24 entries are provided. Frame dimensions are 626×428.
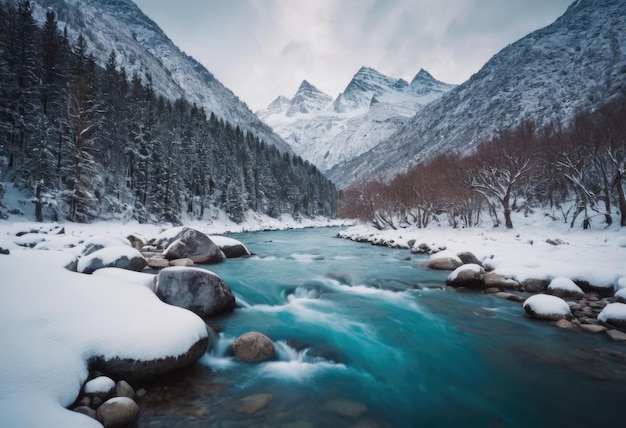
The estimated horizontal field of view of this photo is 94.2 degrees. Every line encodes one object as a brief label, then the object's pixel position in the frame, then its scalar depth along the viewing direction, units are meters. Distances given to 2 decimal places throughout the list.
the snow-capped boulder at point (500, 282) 11.05
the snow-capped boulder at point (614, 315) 7.21
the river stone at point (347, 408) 4.45
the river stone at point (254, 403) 4.39
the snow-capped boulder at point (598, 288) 9.77
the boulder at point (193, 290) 7.37
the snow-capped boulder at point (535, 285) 10.66
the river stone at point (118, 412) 3.61
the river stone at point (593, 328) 7.07
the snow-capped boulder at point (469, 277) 11.40
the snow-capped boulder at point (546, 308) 7.94
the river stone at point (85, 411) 3.52
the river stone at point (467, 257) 15.52
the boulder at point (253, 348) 5.96
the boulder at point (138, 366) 4.34
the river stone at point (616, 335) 6.60
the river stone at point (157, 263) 12.31
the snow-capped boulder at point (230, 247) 17.83
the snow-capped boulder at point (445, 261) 15.34
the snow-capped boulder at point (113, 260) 9.15
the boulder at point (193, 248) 14.49
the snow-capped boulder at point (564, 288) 9.48
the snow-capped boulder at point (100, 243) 11.60
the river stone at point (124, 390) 4.13
